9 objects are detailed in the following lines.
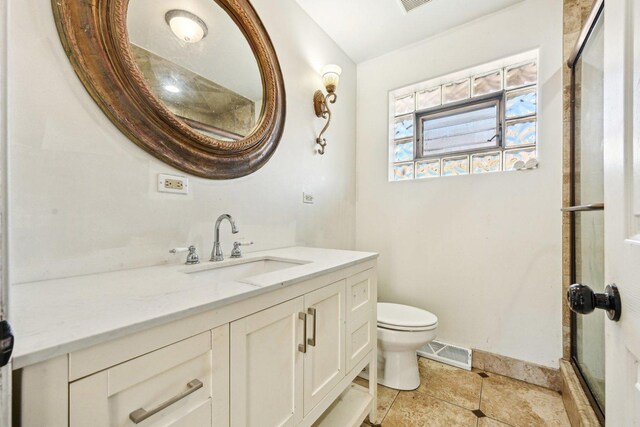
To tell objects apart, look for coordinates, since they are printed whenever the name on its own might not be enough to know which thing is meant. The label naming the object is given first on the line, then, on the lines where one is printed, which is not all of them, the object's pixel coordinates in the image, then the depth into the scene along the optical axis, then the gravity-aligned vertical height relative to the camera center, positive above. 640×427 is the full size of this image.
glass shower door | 1.16 +0.12
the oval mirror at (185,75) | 0.87 +0.57
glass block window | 1.76 +0.70
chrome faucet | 1.16 -0.13
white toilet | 1.54 -0.76
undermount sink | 1.06 -0.24
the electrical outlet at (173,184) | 1.04 +0.13
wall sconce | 1.83 +0.86
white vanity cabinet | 0.41 -0.34
